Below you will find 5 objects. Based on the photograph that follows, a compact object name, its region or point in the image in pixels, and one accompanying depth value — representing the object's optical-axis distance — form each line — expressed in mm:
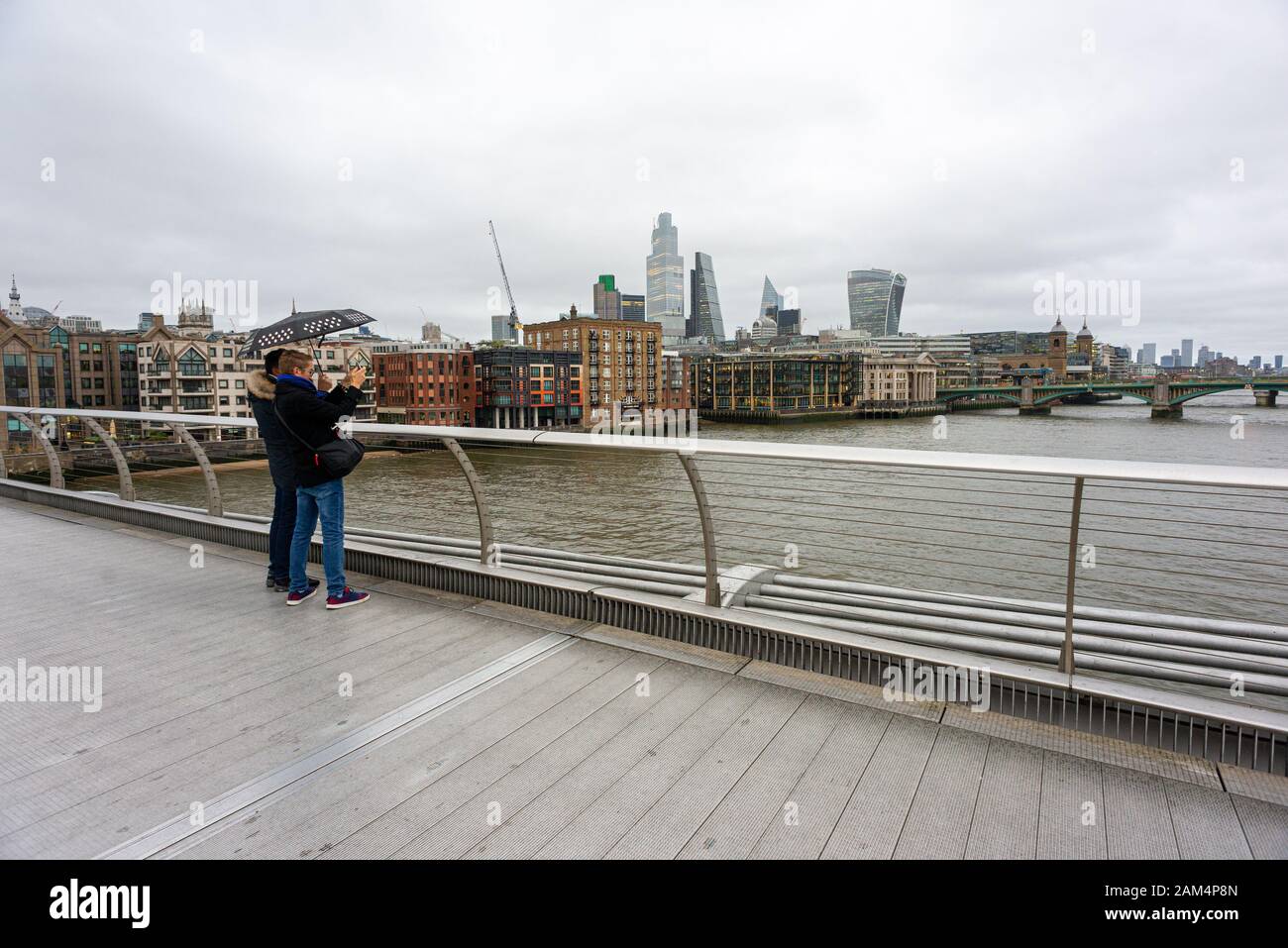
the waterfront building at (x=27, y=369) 72250
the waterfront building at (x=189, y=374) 81438
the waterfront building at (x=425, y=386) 90188
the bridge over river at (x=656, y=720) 2039
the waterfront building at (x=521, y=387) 93812
